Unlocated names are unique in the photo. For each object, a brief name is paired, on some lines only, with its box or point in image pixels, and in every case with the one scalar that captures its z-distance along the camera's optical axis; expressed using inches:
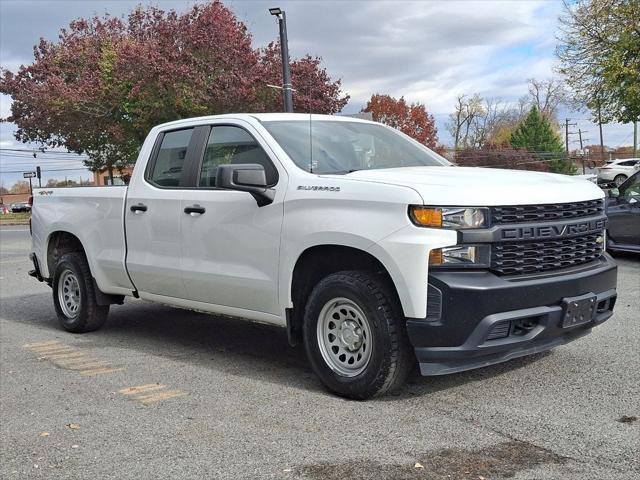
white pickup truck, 163.2
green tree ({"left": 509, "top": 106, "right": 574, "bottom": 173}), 2559.1
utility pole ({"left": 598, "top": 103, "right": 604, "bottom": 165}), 844.0
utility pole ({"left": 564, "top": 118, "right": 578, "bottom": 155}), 3799.2
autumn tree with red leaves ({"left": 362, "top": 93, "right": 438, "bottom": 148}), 2332.7
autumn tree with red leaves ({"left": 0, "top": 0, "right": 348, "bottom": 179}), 992.2
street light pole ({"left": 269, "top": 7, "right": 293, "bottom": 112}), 630.5
